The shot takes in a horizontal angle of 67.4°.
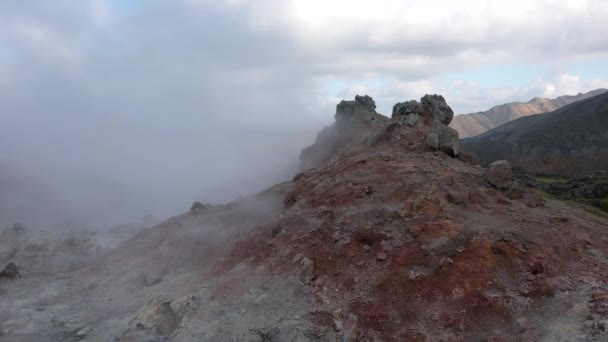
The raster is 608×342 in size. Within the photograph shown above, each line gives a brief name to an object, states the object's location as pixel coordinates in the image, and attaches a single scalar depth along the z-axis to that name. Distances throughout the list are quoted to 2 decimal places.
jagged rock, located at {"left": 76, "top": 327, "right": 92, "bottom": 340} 16.25
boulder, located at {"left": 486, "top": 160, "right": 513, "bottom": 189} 19.66
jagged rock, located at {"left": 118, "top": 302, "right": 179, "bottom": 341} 15.27
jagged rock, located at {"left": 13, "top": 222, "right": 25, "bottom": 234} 36.31
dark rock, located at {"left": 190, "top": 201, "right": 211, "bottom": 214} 30.65
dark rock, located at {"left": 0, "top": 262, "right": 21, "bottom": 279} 23.70
